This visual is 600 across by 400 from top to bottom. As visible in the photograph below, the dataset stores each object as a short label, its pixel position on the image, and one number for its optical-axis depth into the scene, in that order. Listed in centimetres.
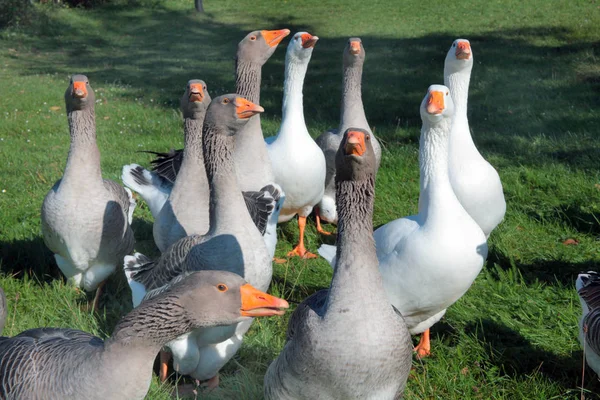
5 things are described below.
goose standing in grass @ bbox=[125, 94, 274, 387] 427
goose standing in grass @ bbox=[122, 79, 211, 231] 515
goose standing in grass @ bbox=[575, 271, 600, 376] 399
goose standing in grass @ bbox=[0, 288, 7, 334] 444
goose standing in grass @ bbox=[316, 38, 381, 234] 711
